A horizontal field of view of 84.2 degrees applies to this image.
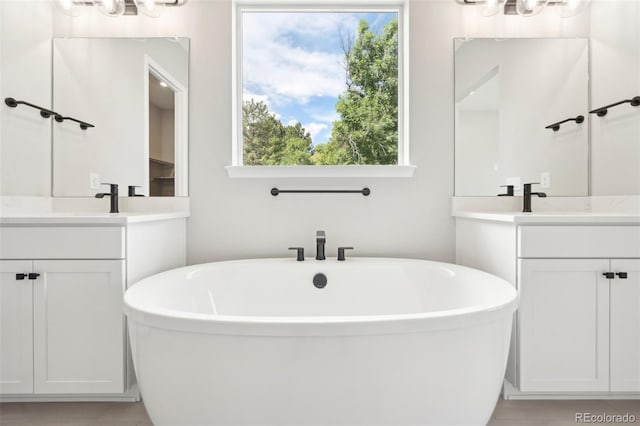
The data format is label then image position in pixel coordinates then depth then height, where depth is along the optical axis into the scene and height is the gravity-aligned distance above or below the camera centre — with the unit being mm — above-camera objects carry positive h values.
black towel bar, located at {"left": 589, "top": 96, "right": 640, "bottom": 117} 1750 +528
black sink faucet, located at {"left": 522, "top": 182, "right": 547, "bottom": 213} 1918 +59
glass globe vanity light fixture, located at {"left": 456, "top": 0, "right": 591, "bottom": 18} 1991 +1148
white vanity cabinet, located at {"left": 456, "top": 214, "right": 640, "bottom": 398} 1480 -409
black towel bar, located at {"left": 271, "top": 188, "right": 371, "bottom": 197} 2004 +93
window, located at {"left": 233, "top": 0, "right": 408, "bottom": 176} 2207 +779
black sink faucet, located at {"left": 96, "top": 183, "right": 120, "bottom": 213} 1877 +54
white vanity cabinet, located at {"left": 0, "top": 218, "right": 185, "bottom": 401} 1454 -421
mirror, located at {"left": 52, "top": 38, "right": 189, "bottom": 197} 2033 +544
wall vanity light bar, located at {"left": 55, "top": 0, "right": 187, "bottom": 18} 1981 +1142
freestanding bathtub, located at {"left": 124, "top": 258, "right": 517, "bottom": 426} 937 -434
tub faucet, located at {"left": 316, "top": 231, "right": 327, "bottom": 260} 1864 -193
